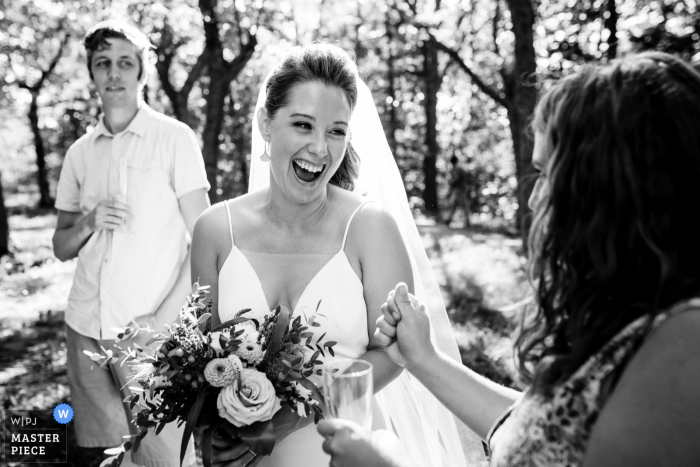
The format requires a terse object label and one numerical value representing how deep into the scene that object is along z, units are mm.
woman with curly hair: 1160
